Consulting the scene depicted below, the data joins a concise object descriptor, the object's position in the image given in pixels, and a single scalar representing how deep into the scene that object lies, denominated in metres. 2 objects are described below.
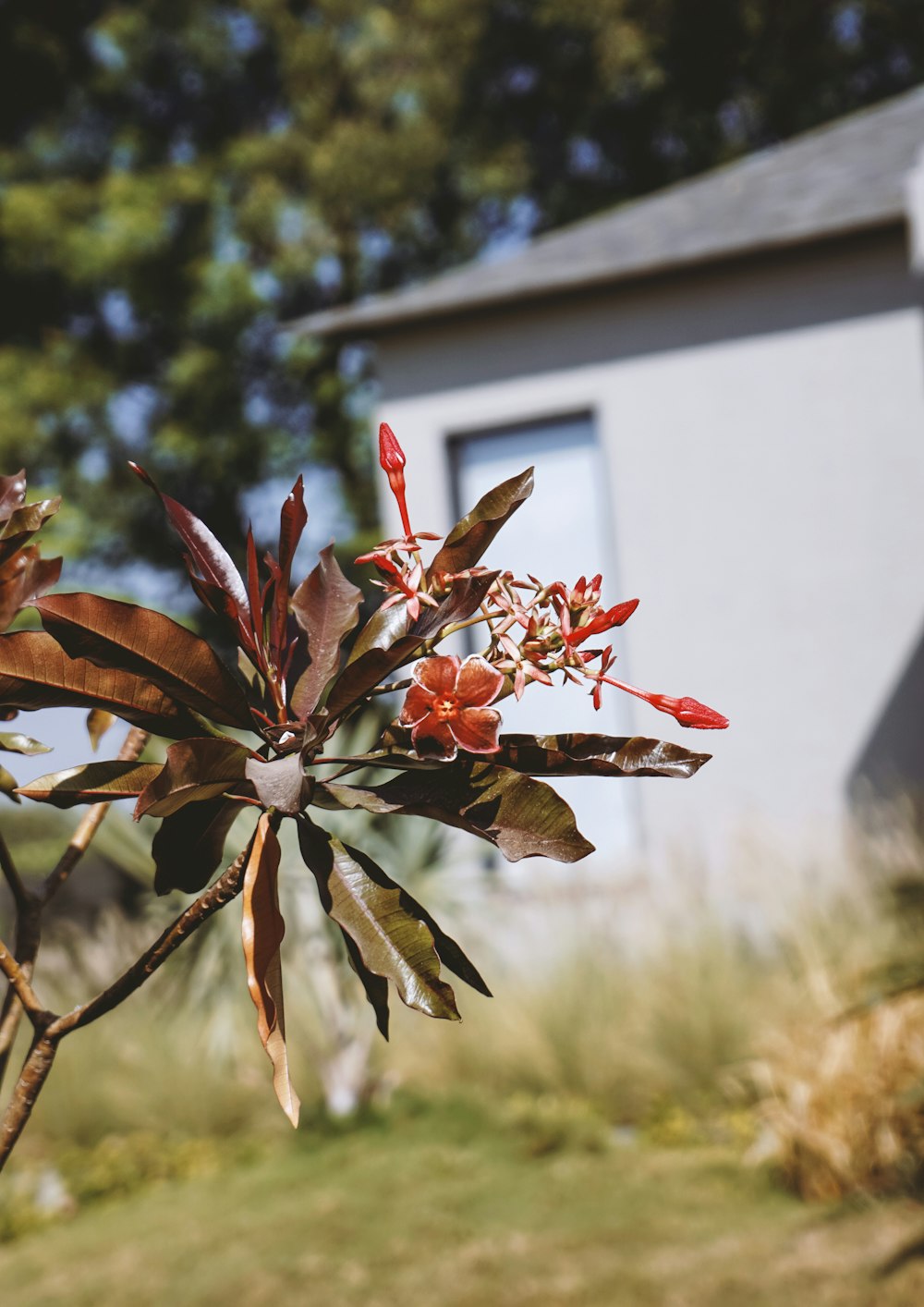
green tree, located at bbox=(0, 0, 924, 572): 15.84
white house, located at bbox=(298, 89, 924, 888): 7.42
